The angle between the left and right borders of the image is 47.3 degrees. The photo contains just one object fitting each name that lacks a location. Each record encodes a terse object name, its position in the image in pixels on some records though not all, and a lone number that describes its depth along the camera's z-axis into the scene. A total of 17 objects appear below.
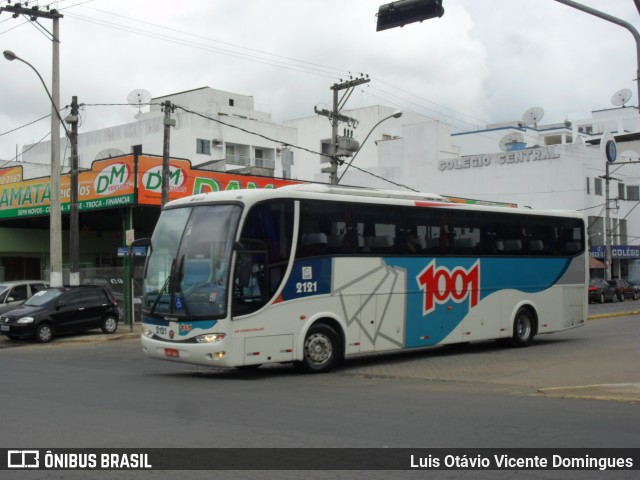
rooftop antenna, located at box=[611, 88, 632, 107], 66.19
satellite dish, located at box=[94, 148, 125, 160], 44.63
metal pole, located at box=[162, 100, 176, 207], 25.11
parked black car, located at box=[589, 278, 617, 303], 47.06
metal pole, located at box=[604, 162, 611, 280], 51.53
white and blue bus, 13.27
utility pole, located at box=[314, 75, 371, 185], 30.45
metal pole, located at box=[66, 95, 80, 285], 25.53
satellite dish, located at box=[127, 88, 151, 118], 50.48
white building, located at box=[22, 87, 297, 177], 60.50
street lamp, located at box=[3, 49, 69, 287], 25.11
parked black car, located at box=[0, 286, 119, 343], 22.23
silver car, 25.31
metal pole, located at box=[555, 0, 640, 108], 12.04
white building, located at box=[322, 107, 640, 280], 55.72
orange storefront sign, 28.11
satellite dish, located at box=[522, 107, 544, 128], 71.50
